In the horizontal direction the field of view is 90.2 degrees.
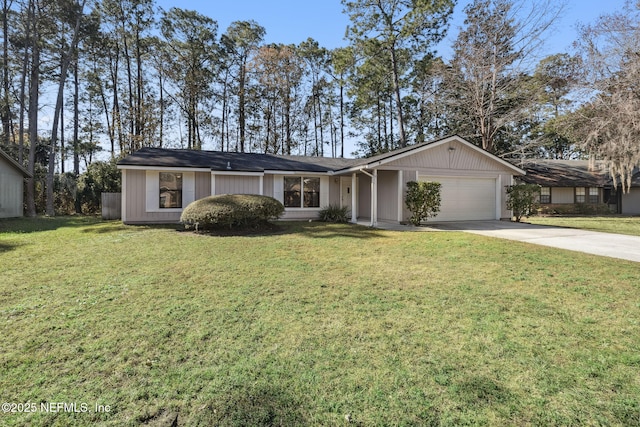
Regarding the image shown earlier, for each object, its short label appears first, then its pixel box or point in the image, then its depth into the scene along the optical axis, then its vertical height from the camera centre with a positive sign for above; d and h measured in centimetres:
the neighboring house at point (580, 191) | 2138 +122
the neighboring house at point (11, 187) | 1417 +116
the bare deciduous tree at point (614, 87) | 1334 +543
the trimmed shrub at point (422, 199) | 1147 +37
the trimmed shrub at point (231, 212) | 948 -5
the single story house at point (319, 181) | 1223 +122
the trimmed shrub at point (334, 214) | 1331 -18
